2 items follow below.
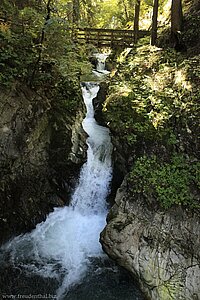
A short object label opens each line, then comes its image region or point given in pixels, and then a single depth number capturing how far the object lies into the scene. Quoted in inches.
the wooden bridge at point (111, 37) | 691.4
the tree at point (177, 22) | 440.8
